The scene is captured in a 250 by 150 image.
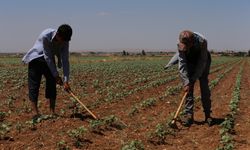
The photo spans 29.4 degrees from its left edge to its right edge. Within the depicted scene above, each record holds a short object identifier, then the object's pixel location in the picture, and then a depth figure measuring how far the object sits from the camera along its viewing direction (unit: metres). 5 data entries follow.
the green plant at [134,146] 6.26
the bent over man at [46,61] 8.23
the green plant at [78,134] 6.75
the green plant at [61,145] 6.37
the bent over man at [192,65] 7.83
